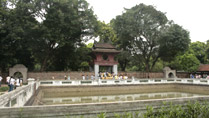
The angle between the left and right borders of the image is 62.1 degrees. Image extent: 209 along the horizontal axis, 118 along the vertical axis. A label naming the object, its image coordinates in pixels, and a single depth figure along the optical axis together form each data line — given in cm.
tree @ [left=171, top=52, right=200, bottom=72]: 3378
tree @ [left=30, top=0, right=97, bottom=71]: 2536
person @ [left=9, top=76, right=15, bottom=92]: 1412
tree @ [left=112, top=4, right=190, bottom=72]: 3106
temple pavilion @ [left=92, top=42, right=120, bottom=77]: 3195
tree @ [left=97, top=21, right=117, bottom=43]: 4078
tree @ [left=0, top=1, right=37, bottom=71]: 2421
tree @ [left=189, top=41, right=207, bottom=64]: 4594
